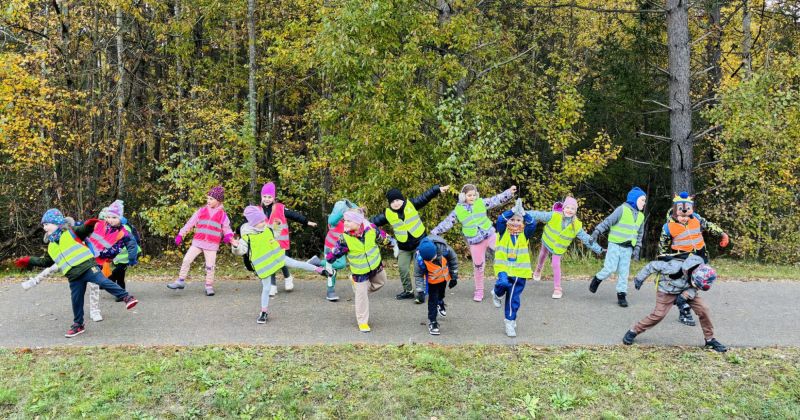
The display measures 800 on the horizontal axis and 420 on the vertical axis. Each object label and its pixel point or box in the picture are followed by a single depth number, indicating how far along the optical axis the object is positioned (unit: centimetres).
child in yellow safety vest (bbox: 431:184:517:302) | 923
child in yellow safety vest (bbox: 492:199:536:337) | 748
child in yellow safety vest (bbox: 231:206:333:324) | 821
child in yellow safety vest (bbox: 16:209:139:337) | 746
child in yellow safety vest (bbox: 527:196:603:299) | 922
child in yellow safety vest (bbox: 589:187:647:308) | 914
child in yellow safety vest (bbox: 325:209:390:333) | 778
